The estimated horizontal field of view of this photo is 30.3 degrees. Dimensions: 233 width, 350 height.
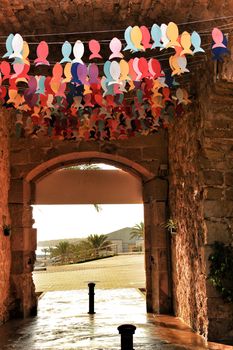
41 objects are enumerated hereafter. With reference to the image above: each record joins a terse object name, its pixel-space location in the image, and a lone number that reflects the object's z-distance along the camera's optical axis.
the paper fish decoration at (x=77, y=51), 3.79
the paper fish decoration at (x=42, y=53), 3.76
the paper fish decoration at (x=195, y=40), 3.70
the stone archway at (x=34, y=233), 7.92
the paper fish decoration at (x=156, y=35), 3.62
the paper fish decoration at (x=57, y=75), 4.01
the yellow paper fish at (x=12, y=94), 4.43
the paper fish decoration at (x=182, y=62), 3.88
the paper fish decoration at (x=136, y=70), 3.84
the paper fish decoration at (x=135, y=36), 3.65
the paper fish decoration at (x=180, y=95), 5.15
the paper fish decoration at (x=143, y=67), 3.85
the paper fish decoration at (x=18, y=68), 3.76
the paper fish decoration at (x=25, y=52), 3.70
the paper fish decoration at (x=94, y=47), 3.75
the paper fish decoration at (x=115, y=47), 3.74
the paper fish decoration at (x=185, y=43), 3.71
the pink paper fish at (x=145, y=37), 3.67
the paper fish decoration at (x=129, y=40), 3.64
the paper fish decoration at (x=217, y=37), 3.73
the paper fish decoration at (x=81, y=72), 3.91
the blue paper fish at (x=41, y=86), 4.20
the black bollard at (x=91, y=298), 7.90
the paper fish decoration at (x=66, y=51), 3.72
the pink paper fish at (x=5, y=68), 3.97
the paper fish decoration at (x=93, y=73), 3.98
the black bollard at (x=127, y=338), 3.68
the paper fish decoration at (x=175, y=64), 3.91
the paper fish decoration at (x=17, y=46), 3.65
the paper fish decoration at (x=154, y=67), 3.90
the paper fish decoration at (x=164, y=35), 3.65
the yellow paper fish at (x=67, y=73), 3.93
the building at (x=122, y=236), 32.19
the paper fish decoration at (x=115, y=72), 3.82
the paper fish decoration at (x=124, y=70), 3.81
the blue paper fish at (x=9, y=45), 3.65
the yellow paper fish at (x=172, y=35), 3.65
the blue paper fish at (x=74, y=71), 3.91
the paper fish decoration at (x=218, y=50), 3.80
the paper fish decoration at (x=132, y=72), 3.83
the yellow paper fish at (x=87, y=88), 4.10
